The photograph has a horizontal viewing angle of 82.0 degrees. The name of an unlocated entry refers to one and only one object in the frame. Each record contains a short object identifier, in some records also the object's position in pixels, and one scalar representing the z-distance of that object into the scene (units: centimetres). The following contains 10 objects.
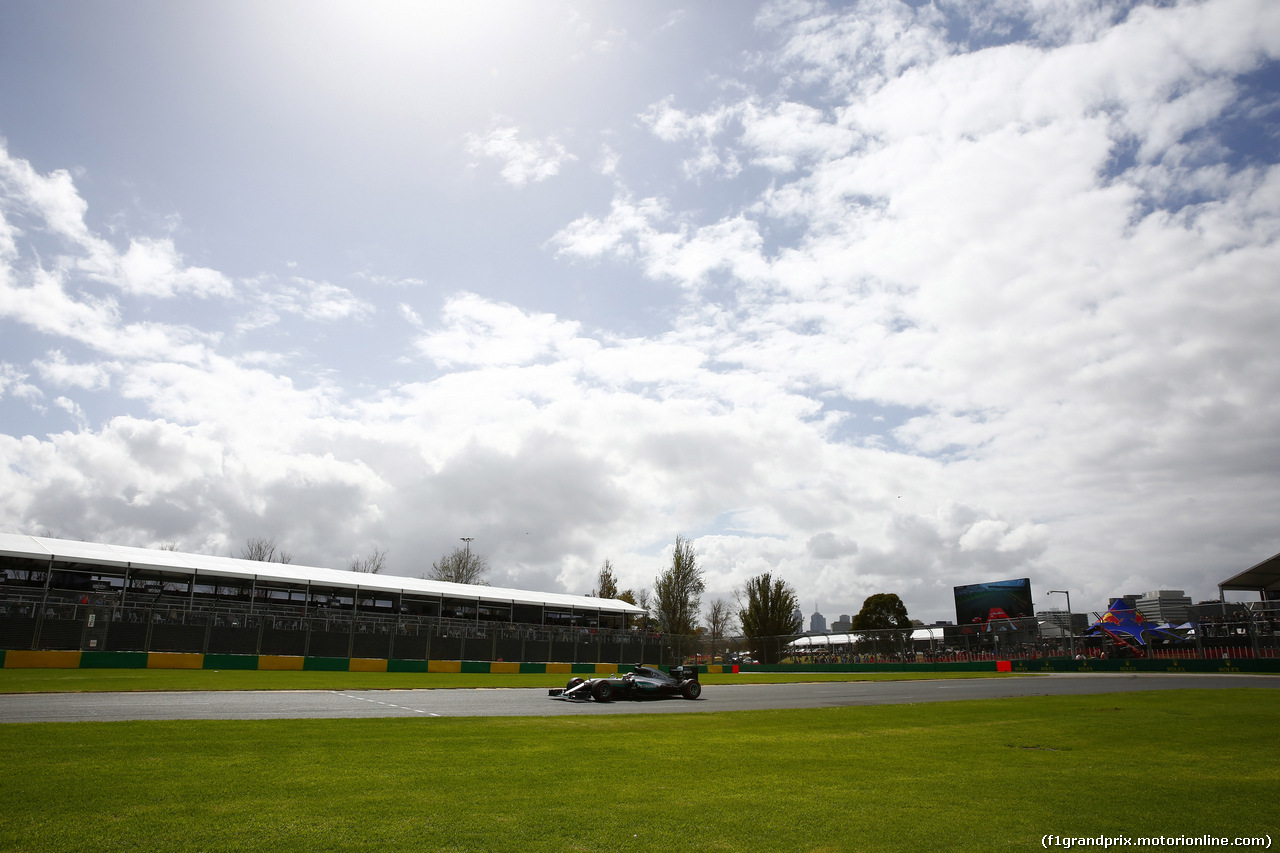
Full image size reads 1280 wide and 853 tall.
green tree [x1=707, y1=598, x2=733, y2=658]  10256
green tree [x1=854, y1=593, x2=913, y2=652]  9362
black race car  2355
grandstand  3700
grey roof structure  4856
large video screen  6925
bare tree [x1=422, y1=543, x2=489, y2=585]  9706
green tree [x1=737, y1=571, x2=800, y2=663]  7625
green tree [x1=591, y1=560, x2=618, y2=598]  10181
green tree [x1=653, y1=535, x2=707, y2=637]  8981
